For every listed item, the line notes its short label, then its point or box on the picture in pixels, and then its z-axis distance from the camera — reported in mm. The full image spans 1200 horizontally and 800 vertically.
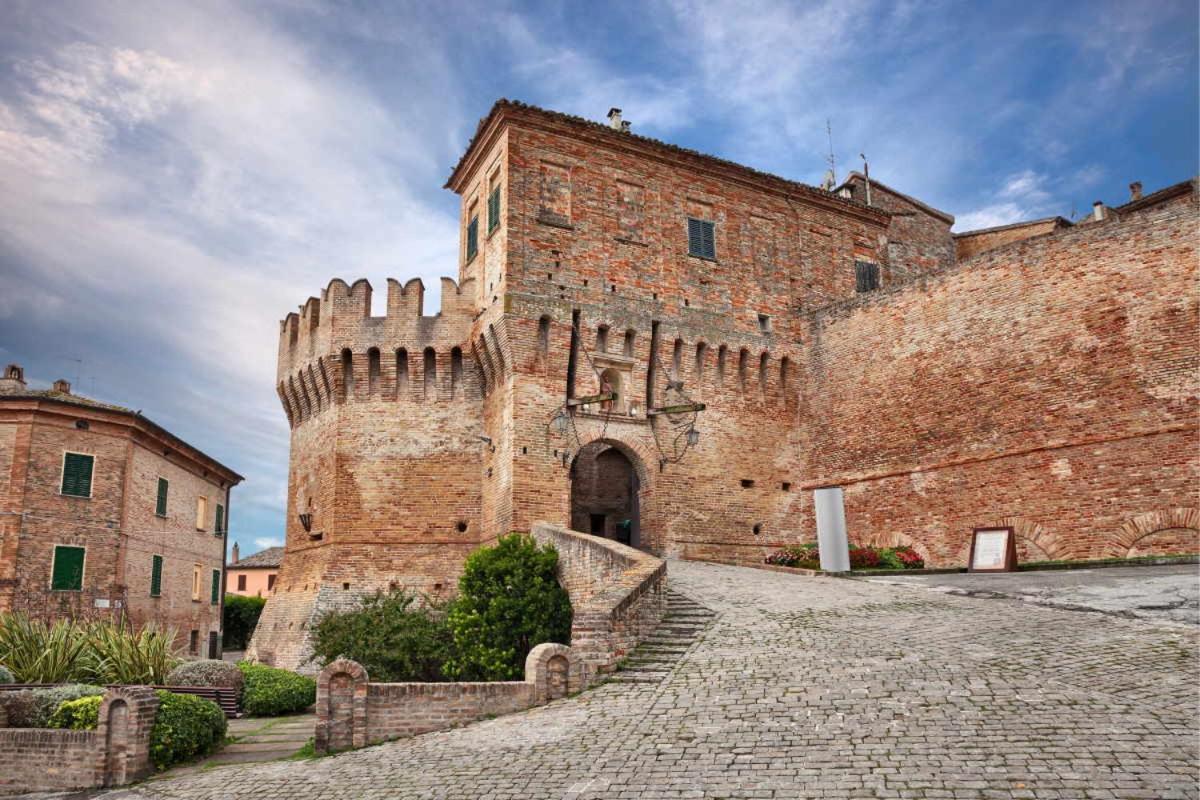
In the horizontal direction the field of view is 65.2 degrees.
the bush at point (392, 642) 16080
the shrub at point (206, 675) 14828
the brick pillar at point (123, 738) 11008
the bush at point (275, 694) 16484
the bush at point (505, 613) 15570
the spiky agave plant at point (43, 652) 13531
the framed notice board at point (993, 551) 18828
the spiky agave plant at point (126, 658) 13859
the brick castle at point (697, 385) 20125
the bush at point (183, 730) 11578
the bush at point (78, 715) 11398
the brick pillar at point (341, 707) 10992
